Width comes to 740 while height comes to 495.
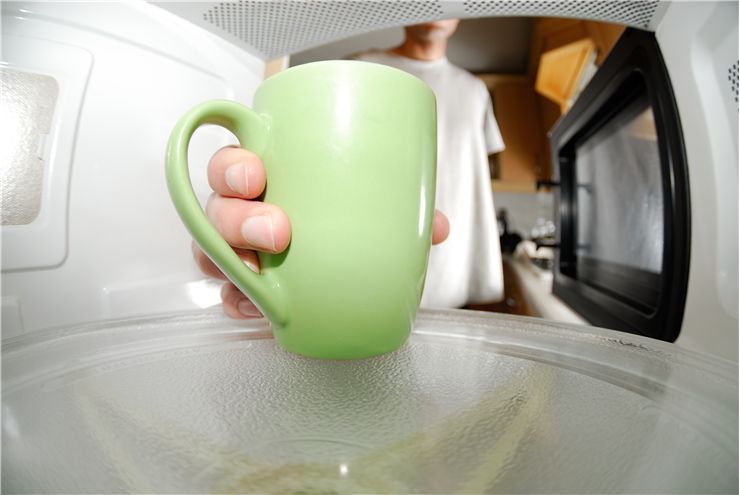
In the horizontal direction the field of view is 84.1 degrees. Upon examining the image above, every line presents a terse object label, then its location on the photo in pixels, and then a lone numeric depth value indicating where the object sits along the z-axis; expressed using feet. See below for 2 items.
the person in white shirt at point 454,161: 3.43
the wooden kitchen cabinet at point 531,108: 4.20
